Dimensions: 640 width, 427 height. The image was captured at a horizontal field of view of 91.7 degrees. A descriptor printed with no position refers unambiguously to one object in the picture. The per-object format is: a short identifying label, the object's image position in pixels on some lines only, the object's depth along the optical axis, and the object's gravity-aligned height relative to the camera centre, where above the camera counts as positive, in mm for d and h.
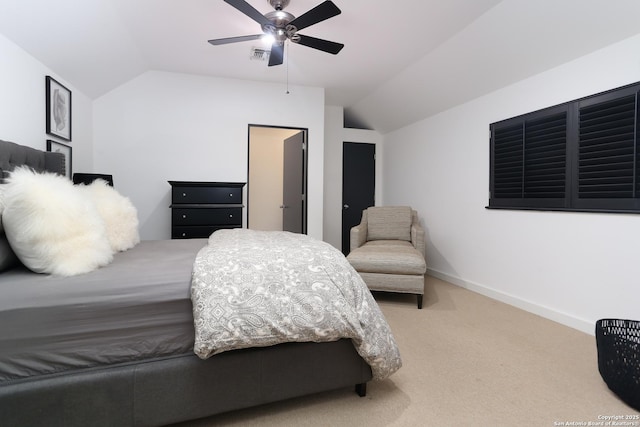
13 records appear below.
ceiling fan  2043 +1268
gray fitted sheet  1095 -453
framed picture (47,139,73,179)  2699 +445
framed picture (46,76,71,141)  2640 +806
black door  5215 +341
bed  1101 -640
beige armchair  2971 -508
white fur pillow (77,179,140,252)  1917 -97
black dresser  3354 -78
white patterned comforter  1231 -432
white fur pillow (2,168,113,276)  1247 -119
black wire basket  1519 -776
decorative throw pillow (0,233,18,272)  1285 -241
